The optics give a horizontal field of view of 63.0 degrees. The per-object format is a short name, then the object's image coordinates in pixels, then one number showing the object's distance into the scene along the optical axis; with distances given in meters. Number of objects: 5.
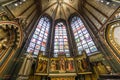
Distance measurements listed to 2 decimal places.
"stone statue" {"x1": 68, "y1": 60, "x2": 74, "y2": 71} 7.14
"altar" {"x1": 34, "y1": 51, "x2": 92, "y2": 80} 6.68
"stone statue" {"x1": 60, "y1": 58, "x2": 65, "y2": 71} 7.18
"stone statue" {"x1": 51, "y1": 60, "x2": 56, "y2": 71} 7.16
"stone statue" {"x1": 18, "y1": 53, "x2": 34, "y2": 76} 5.79
